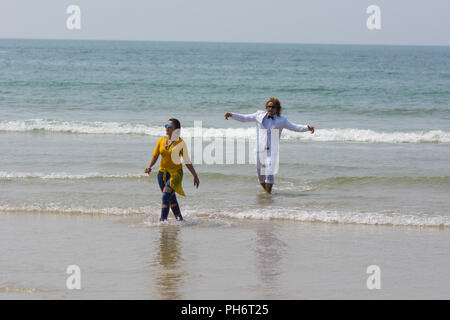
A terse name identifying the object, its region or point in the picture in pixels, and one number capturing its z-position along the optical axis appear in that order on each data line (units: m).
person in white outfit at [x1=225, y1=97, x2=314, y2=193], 18.91
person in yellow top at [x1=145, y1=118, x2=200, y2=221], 15.30
